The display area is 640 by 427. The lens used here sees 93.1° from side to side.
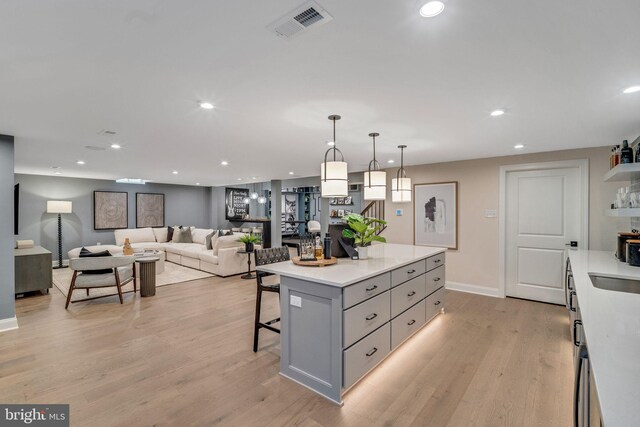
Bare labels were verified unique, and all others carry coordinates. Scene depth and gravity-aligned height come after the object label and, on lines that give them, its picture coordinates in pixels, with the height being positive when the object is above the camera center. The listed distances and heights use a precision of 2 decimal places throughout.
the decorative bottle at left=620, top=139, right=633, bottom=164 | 2.89 +0.55
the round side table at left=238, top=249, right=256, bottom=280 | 6.15 -1.17
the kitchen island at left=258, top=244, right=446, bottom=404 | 2.19 -0.86
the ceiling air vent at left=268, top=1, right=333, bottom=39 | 1.30 +0.87
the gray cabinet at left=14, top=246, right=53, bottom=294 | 4.75 -0.94
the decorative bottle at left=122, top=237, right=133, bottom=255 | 5.71 -0.70
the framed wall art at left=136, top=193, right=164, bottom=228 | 9.04 +0.07
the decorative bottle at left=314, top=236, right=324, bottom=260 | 2.98 -0.40
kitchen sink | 2.46 -0.60
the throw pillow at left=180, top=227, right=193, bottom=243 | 8.66 -0.68
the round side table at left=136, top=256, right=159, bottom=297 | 4.88 -1.03
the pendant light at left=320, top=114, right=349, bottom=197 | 2.69 +0.30
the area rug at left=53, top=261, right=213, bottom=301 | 5.08 -1.34
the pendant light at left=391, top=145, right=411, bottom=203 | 3.84 +0.28
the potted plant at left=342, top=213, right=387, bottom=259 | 3.12 -0.23
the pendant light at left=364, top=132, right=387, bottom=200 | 3.51 +0.32
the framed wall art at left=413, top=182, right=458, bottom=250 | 5.27 -0.05
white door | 4.31 -0.22
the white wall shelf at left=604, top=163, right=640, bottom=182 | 2.73 +0.39
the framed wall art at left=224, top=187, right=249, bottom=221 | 10.80 +0.30
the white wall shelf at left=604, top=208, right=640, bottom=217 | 2.72 -0.01
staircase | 6.73 +0.04
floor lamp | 7.09 +0.08
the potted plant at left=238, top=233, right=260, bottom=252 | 6.05 -0.58
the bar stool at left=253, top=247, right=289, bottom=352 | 2.95 -0.53
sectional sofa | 6.36 -0.88
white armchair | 4.29 -0.92
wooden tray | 2.69 -0.46
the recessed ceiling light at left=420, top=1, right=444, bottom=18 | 1.27 +0.87
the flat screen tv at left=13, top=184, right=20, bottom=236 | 5.94 +0.28
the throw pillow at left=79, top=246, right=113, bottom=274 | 4.53 -0.65
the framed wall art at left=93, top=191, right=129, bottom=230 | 8.24 +0.06
